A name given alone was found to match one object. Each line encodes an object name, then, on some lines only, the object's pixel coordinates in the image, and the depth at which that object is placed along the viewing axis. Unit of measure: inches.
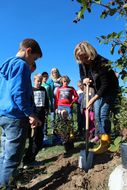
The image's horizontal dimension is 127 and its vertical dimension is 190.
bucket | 73.1
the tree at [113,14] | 59.4
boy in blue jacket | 79.6
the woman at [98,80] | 103.2
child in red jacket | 170.1
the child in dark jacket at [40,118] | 117.0
